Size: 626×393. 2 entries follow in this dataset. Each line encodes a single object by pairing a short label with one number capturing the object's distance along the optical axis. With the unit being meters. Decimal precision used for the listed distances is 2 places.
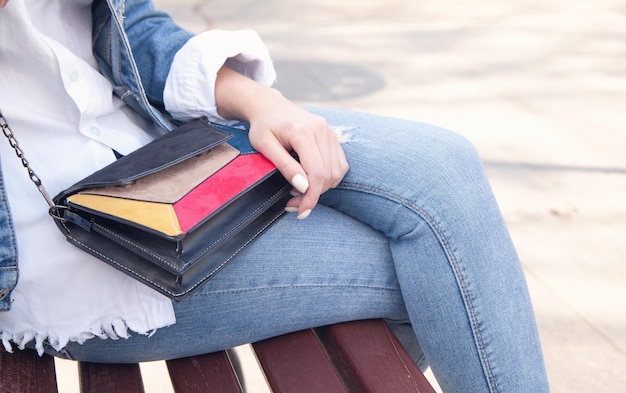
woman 1.76
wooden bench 1.78
